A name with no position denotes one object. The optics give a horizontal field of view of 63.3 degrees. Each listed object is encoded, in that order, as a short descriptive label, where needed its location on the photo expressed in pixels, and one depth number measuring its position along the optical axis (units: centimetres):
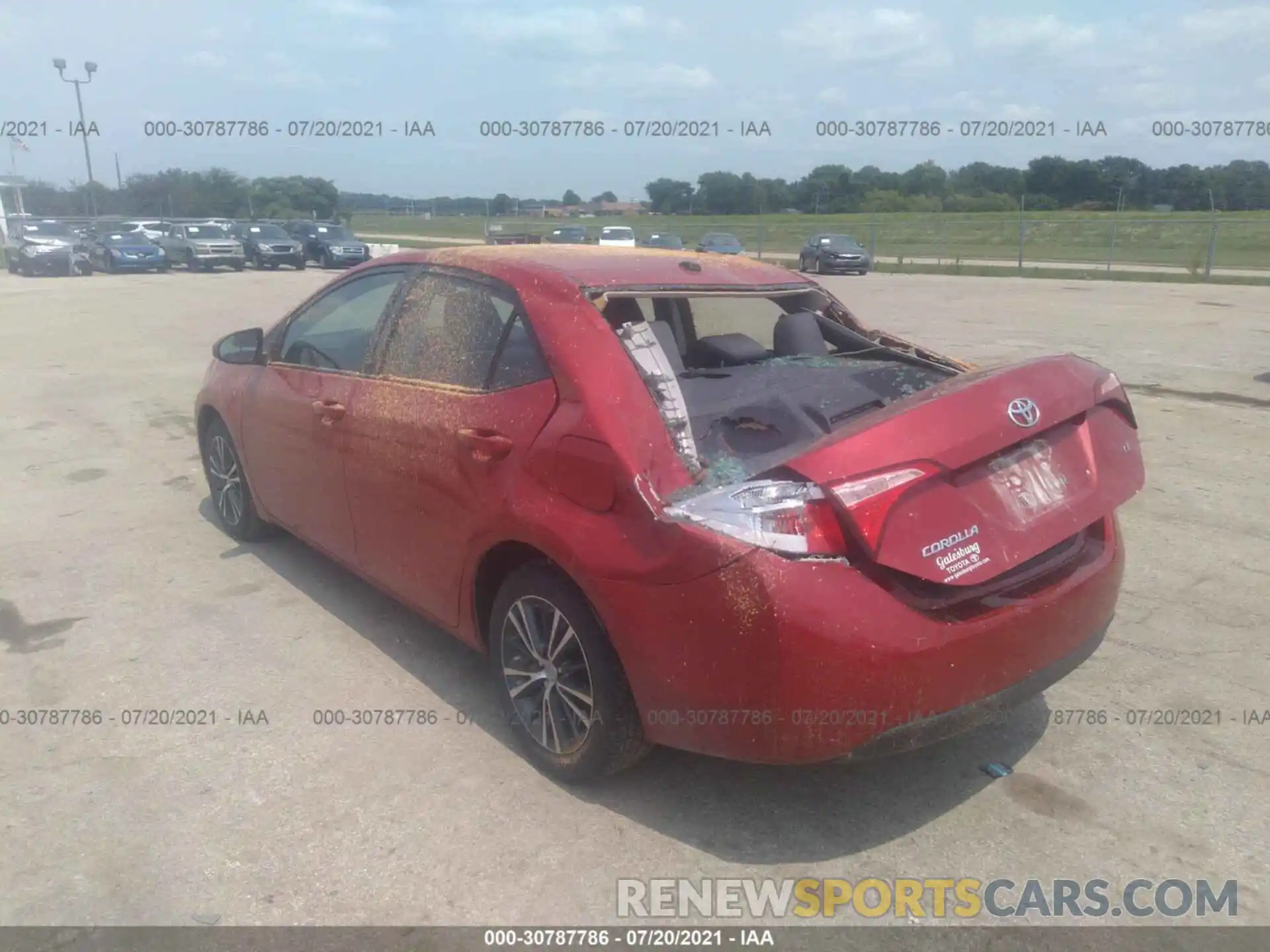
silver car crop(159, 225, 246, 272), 3400
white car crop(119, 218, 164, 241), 3656
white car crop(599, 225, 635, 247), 3472
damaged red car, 272
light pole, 3544
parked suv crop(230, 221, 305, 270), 3519
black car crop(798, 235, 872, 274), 3312
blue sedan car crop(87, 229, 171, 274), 3266
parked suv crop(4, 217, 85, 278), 3153
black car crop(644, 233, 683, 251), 3439
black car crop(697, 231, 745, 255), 3403
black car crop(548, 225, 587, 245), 3188
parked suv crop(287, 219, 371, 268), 3588
